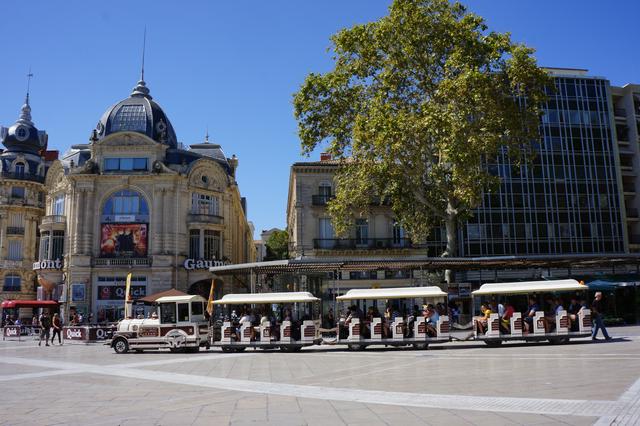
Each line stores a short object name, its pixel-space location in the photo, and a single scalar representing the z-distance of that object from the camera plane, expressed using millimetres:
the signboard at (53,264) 48912
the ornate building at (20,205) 58531
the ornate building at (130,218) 47188
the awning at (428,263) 26500
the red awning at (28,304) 43812
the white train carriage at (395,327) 22781
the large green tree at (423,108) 27859
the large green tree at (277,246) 73688
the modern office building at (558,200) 51406
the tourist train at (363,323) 22234
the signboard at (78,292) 46250
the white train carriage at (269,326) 23734
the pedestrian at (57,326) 30198
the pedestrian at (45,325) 30391
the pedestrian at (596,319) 21453
